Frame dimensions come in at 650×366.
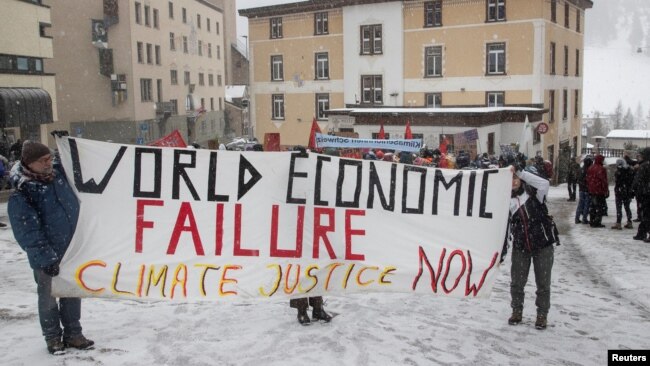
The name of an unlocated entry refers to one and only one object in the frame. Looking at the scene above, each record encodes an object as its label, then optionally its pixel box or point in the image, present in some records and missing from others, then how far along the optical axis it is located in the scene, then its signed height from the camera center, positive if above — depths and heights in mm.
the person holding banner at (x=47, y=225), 4699 -749
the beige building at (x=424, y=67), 29562 +4112
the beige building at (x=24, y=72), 23641 +2860
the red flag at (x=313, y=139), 11466 -123
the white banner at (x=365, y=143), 11969 -220
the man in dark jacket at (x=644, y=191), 10771 -1170
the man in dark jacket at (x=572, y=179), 18317 -1606
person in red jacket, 12438 -1270
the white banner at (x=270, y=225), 5270 -883
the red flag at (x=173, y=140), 10427 -94
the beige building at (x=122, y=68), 41406 +5243
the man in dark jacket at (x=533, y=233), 5816 -1048
